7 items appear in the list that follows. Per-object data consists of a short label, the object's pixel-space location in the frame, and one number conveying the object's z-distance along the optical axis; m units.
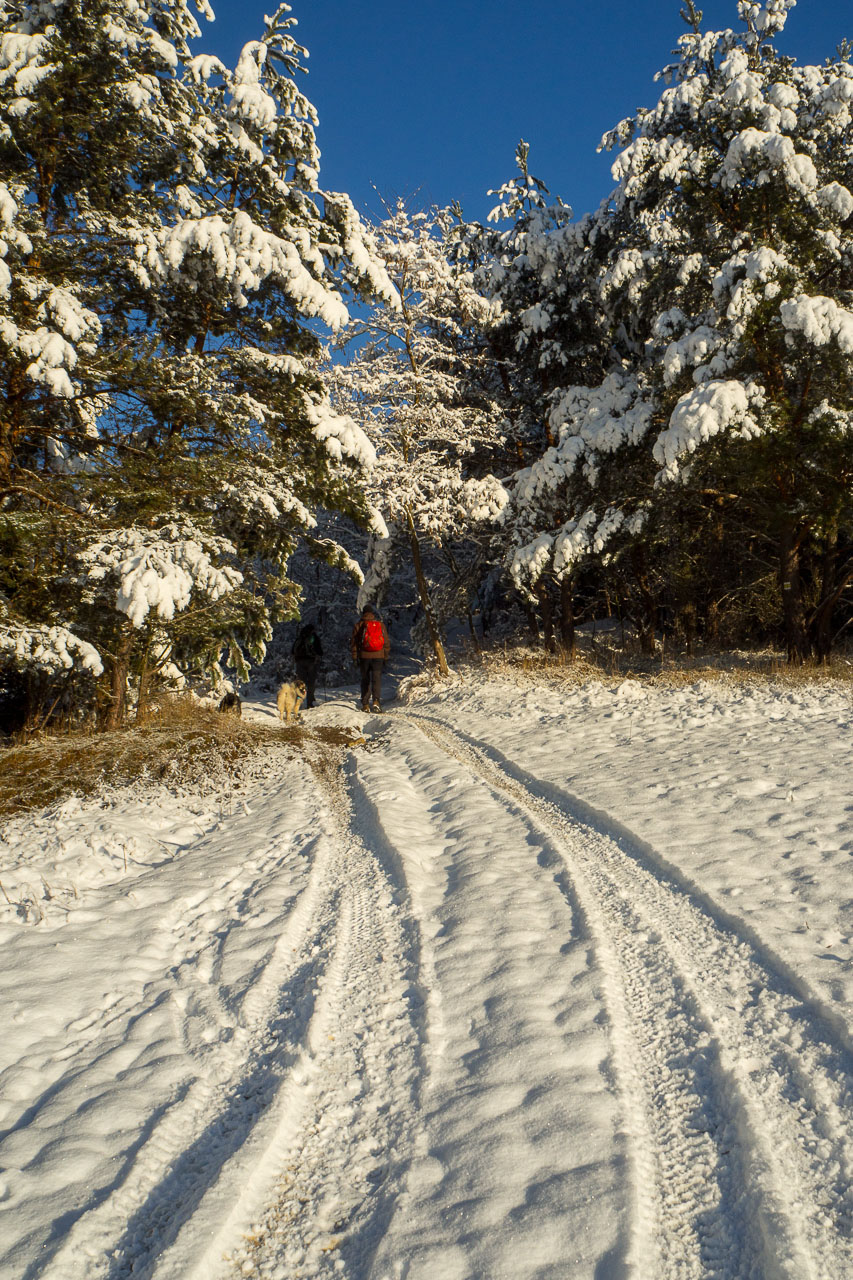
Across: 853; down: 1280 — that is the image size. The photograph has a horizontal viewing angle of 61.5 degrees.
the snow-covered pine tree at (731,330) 11.03
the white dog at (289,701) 14.38
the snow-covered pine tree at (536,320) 16.58
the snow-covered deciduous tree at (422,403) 16.70
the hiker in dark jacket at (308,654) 17.39
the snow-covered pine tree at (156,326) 8.33
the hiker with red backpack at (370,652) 15.37
